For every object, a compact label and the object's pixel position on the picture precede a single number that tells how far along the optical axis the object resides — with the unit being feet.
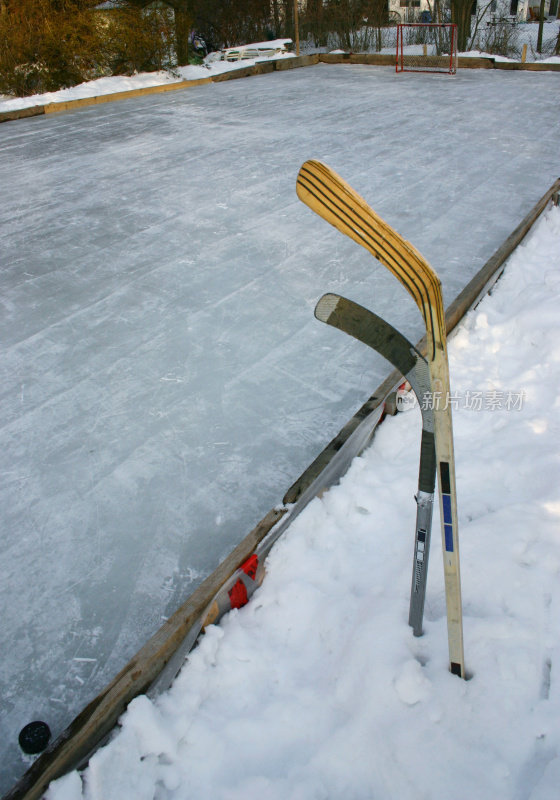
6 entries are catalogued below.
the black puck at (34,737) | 5.44
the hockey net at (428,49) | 42.16
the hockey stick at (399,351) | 4.38
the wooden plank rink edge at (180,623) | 4.91
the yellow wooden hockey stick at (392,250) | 3.91
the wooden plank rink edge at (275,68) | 31.07
